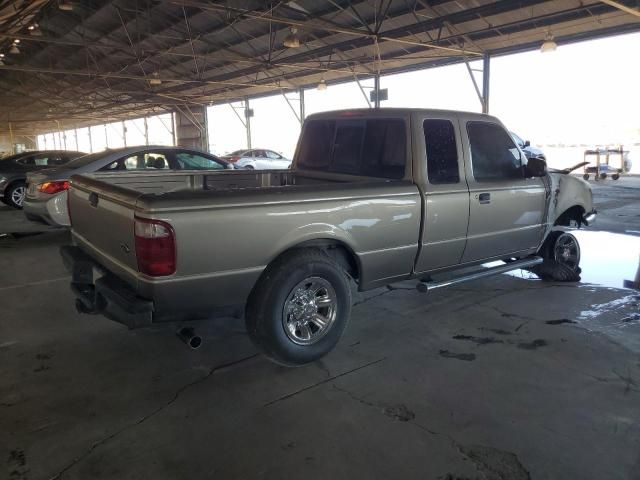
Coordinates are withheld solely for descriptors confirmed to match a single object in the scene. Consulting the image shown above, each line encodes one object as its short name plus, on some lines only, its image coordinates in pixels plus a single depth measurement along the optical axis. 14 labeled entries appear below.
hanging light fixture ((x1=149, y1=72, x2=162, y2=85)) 21.86
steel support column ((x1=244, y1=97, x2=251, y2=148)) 28.81
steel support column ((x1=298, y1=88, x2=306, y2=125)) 25.41
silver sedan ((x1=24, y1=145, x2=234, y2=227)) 7.26
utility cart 19.36
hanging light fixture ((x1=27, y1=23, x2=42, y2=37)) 16.86
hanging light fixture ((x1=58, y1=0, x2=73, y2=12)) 13.85
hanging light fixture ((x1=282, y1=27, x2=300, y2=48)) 15.03
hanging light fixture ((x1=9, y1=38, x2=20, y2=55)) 18.16
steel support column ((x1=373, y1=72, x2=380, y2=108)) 20.67
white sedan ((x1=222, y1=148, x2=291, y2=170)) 20.97
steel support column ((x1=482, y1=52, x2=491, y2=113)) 17.45
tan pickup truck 2.94
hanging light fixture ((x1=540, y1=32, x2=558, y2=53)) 13.74
